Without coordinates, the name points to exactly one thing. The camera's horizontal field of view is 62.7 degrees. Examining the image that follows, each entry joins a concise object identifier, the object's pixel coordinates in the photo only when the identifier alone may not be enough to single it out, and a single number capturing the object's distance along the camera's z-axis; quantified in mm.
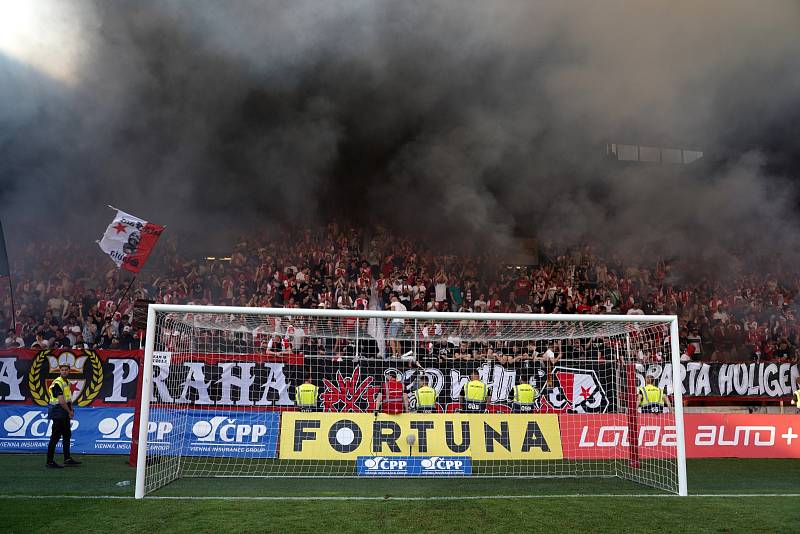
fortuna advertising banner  7805
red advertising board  8758
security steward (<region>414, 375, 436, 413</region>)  9250
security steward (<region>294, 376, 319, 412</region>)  9453
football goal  7453
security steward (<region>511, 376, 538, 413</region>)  9695
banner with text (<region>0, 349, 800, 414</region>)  9578
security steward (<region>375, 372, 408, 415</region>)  8961
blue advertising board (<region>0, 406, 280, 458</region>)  8766
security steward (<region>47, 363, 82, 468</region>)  7840
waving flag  10492
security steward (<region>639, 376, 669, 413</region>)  9273
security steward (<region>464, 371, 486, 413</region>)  9562
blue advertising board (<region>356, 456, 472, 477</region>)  7199
